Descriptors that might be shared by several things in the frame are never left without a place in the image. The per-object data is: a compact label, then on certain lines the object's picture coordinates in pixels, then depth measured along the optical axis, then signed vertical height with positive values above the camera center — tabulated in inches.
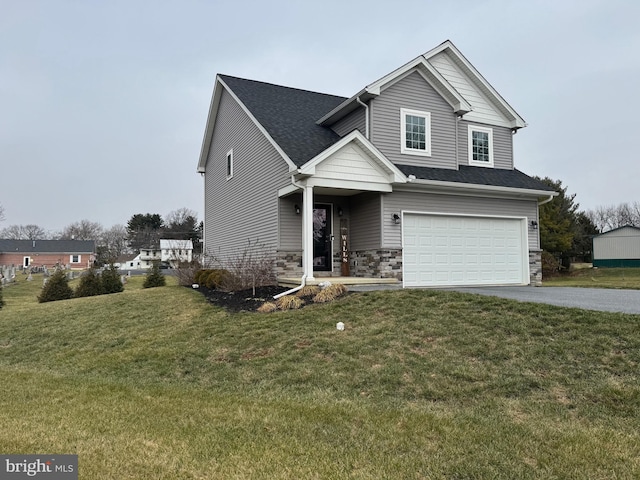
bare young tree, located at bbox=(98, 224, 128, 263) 2957.7 +127.1
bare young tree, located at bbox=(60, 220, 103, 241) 3223.4 +189.2
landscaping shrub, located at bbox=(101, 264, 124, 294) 693.3 -38.8
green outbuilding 1487.5 +15.2
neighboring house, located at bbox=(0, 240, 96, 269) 2657.5 +22.4
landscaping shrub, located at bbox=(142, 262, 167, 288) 738.2 -38.3
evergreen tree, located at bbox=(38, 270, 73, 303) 661.9 -49.4
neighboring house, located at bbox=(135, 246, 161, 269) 2615.7 +4.8
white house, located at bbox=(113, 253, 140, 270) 2630.4 -30.1
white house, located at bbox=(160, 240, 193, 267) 2082.3 +54.7
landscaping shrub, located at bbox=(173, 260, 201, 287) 622.1 -23.1
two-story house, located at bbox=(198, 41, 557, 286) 468.1 +77.1
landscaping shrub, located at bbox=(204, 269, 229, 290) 504.9 -27.3
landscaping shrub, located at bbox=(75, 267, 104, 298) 676.0 -46.3
